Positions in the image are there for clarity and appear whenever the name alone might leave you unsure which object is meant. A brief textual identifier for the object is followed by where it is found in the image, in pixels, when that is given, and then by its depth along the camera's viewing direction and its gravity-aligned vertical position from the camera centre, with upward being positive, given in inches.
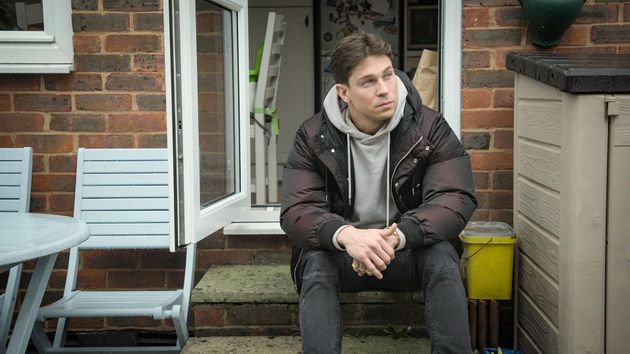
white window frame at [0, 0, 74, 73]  148.3 +11.1
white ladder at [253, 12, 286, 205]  177.8 +3.8
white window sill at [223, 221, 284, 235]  155.5 -23.3
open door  121.8 -1.1
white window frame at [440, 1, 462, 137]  145.6 +7.3
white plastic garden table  96.7 -16.2
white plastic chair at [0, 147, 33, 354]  146.8 -12.6
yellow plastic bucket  126.7 -24.8
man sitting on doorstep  105.6 -13.4
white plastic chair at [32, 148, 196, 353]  146.1 -17.7
